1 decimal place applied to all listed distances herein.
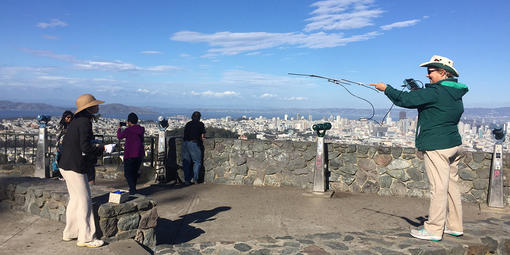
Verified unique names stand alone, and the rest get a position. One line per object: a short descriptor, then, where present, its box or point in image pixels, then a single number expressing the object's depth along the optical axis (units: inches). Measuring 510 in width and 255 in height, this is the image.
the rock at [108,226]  179.0
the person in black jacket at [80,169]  168.7
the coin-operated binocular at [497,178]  300.0
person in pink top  293.9
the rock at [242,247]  157.2
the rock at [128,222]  184.9
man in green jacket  157.5
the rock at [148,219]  192.2
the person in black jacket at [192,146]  363.9
